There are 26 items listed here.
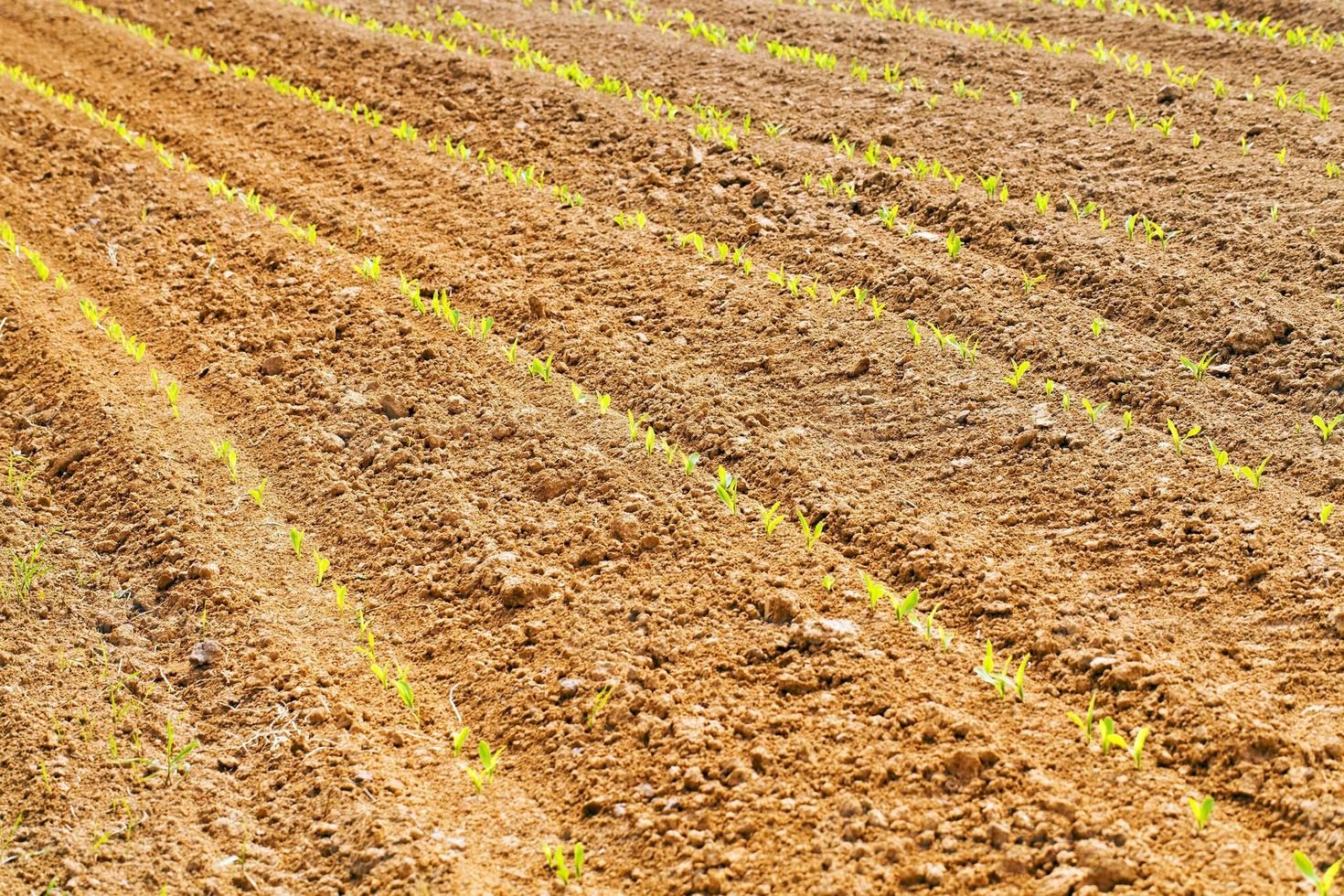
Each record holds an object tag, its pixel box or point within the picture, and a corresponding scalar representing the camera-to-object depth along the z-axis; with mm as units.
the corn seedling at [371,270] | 9547
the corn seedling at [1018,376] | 7656
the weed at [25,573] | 6805
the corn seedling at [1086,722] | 5219
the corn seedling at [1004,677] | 5551
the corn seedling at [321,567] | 6863
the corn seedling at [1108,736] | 5129
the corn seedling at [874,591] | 6129
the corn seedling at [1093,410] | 7334
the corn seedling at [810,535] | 6633
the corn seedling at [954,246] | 9117
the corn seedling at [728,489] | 6996
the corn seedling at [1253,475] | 6661
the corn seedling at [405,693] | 5949
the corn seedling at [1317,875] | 4336
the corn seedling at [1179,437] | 7000
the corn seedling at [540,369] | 8328
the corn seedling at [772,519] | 6730
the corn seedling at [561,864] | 5008
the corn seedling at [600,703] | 5789
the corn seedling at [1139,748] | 5062
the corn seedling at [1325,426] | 6925
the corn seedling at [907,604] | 5955
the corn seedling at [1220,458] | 6812
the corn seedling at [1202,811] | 4723
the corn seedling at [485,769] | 5512
